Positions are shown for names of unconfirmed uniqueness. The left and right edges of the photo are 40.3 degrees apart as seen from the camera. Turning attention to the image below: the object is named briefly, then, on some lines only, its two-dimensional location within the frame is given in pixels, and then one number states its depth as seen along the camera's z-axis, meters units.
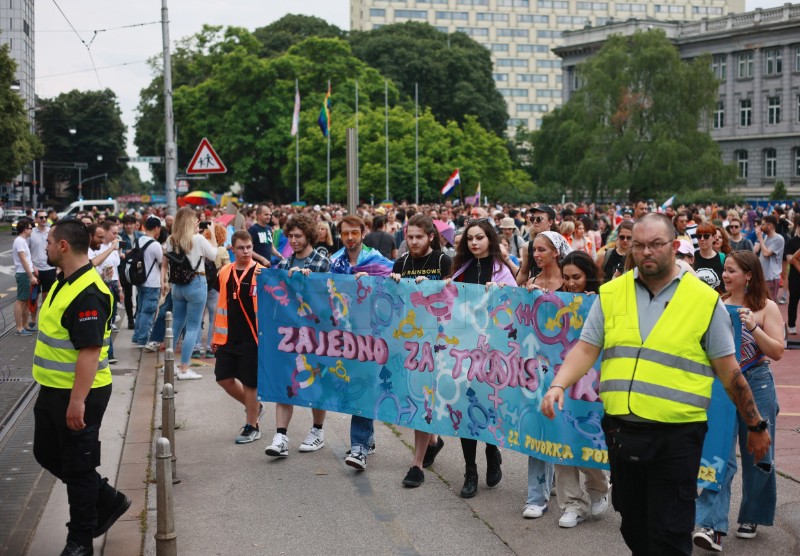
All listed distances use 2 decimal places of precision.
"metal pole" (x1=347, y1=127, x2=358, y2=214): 15.39
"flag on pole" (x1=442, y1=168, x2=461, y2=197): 36.31
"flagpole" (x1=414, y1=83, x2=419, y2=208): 53.42
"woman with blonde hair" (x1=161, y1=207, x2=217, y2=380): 12.66
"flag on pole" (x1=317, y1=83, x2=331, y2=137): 40.56
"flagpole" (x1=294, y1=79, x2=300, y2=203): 55.00
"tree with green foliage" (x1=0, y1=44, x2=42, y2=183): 57.38
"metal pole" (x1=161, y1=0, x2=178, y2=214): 25.96
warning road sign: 19.38
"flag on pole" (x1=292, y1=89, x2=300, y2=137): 45.19
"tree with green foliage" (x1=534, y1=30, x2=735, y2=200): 64.56
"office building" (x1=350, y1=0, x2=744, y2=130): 147.88
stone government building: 87.00
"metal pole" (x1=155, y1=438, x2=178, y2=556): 5.72
